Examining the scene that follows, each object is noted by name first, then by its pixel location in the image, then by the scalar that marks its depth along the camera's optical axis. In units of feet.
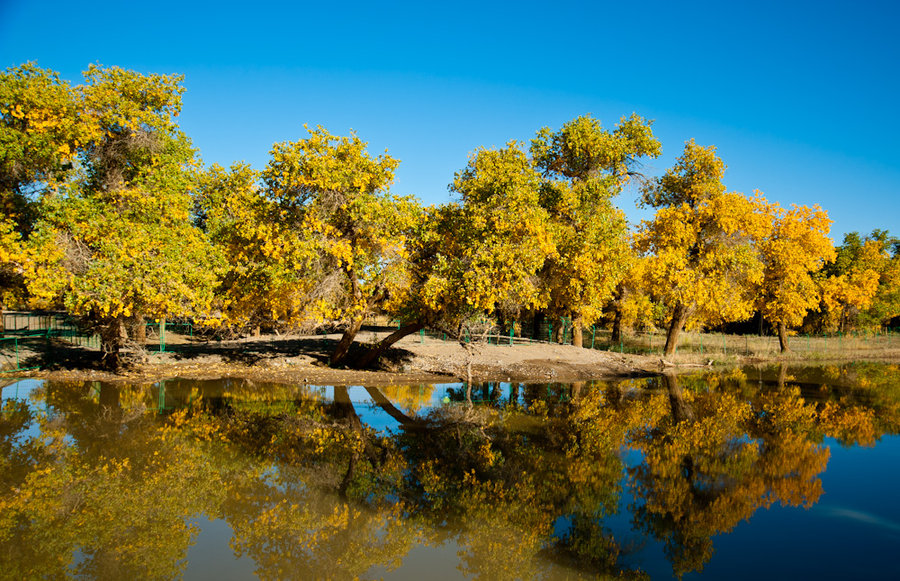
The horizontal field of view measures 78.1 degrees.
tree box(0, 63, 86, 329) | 53.93
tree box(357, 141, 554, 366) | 60.44
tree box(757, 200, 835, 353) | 100.68
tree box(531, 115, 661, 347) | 80.53
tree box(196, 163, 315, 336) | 57.98
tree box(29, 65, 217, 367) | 53.47
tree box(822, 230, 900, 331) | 130.72
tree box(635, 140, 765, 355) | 87.45
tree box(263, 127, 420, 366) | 58.18
